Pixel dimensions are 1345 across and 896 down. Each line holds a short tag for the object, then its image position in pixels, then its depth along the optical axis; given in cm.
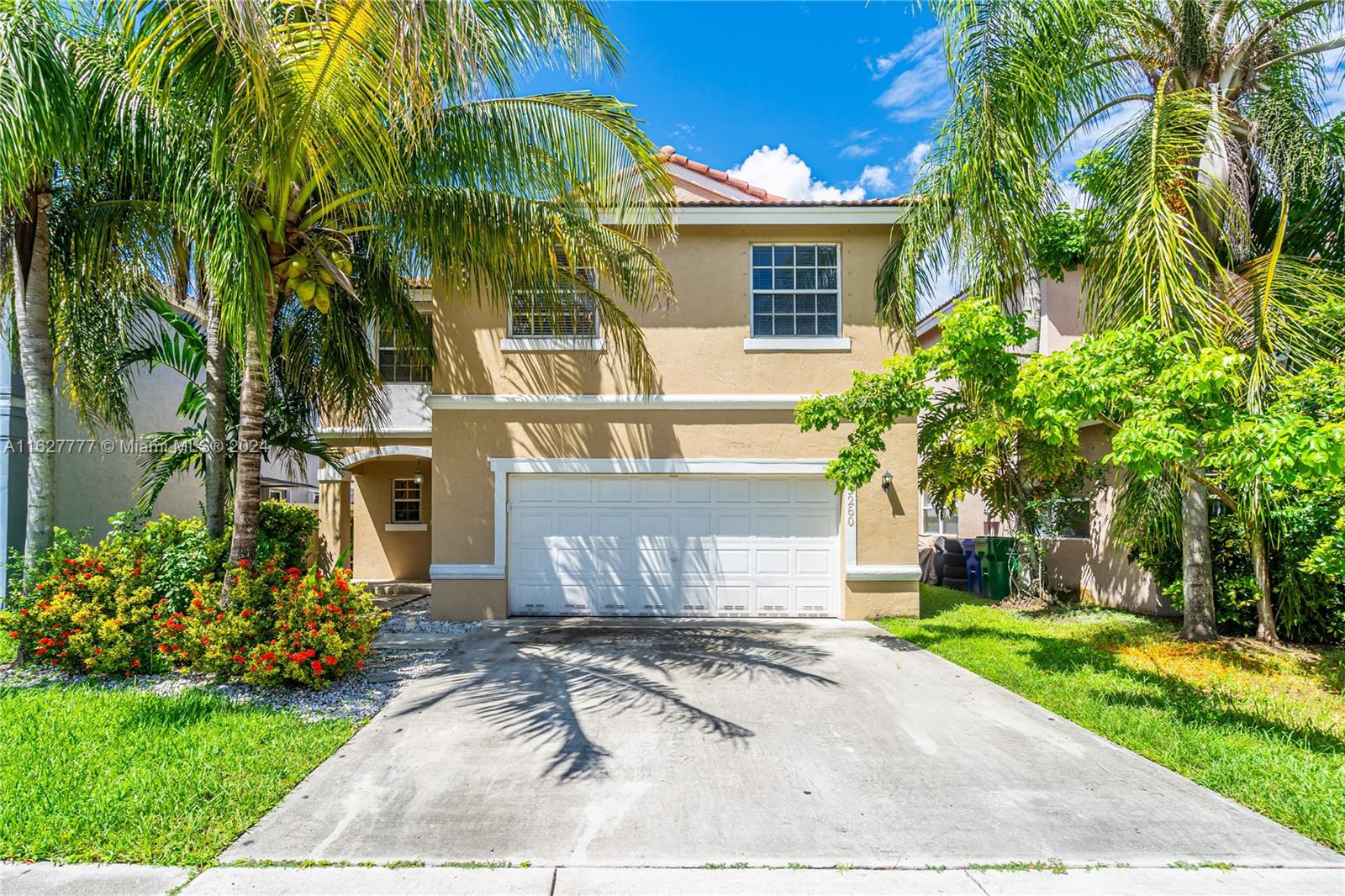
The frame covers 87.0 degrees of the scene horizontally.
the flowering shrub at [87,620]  691
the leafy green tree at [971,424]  690
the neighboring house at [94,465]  924
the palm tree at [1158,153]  705
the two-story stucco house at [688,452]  1084
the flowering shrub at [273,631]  657
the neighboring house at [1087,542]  1169
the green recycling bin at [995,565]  1349
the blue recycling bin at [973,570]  1483
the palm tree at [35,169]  604
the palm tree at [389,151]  565
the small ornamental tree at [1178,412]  461
